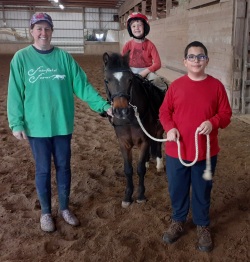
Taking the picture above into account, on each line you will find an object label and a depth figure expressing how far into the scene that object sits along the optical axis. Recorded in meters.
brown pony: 2.44
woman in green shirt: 2.33
